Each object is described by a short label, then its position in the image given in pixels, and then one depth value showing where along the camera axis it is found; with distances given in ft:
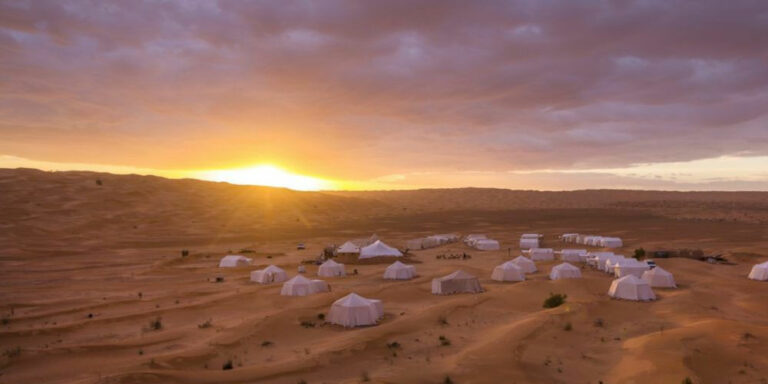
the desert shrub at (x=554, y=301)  118.11
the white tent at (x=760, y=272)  153.17
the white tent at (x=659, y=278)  146.00
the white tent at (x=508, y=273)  156.46
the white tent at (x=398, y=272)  162.72
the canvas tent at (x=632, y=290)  125.29
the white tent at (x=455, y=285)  136.56
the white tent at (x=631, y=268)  155.22
